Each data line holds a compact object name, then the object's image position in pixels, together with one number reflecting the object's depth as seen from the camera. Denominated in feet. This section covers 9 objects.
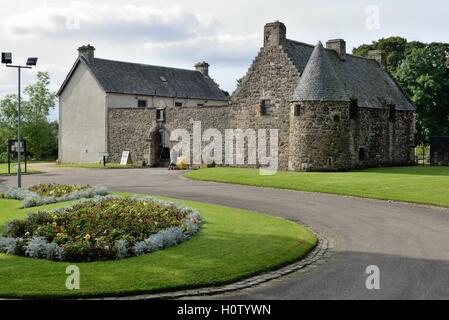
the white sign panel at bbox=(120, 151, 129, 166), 158.61
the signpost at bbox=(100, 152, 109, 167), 155.43
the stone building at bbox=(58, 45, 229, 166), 154.61
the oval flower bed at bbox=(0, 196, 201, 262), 40.75
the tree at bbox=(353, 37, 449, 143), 168.76
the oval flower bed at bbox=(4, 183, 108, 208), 71.67
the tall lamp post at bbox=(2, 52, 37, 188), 93.40
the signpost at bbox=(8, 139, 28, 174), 101.30
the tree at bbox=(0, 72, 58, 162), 207.31
